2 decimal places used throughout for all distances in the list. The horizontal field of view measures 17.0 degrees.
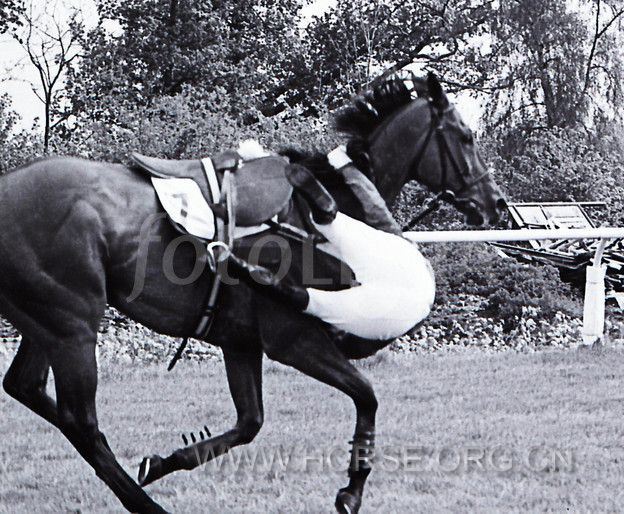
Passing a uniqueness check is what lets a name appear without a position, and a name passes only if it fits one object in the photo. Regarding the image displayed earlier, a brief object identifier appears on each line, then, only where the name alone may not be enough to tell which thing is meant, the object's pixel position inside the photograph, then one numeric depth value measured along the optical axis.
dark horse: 8.02
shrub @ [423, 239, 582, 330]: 19.76
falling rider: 8.28
